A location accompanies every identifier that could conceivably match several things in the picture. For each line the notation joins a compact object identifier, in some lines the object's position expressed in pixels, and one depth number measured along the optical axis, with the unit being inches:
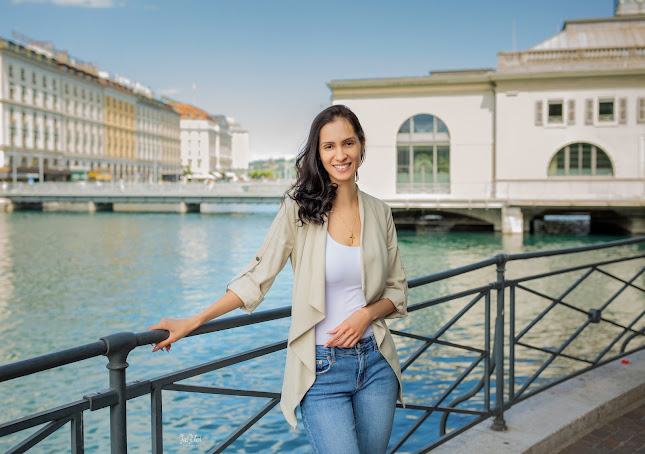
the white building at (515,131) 1203.9
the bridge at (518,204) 1115.3
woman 82.2
